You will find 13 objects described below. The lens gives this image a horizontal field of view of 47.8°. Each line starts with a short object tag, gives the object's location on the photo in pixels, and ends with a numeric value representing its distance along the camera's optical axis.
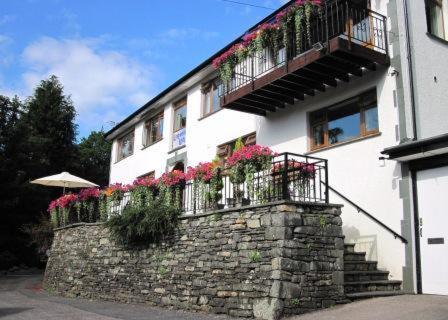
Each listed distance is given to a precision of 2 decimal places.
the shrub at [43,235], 19.89
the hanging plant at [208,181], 11.09
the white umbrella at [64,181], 17.48
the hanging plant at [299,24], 11.67
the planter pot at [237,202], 10.08
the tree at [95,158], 35.16
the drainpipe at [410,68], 10.28
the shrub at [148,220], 11.77
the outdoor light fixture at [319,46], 10.75
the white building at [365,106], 10.23
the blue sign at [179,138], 19.00
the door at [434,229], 9.23
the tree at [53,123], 31.32
